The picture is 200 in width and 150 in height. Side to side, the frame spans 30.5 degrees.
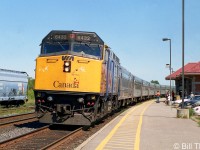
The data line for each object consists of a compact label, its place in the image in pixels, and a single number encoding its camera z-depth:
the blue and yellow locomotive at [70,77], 14.00
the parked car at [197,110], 24.90
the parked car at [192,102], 31.56
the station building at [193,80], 43.17
